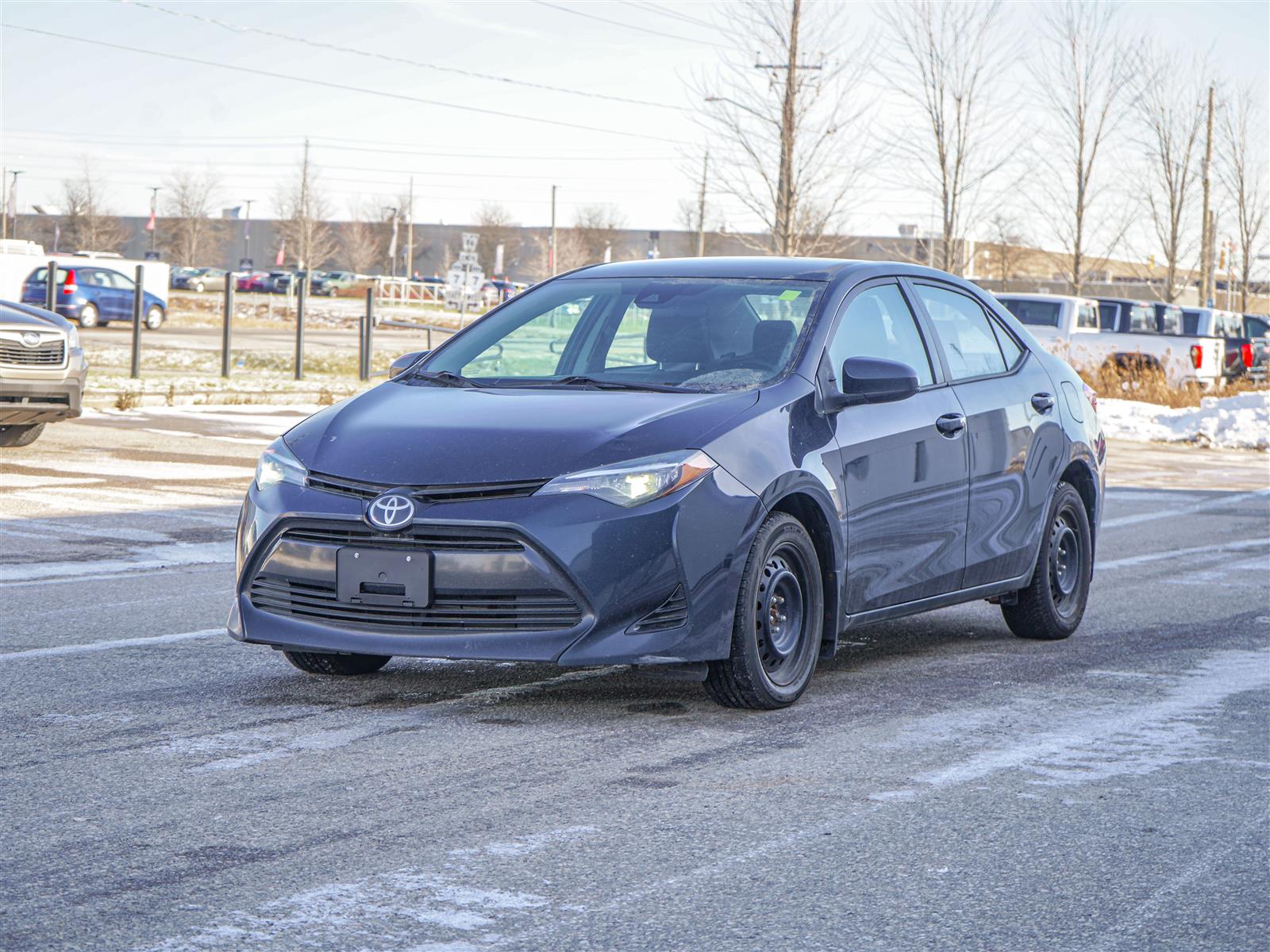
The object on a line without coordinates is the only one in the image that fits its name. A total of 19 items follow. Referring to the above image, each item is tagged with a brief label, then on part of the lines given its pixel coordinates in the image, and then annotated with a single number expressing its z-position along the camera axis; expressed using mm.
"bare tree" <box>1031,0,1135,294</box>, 40031
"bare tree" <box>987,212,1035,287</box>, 39875
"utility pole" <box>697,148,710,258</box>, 31498
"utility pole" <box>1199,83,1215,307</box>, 46741
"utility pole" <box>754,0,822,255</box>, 30047
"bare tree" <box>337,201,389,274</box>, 120875
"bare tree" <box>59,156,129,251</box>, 106188
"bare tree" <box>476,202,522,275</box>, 117000
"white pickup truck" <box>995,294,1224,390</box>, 29516
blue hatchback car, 39906
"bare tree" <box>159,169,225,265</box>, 109875
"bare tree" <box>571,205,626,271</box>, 112125
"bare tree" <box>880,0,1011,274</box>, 35094
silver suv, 13180
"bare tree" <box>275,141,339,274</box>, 83256
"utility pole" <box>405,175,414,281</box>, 108631
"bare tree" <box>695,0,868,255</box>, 30156
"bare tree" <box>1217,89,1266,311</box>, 50000
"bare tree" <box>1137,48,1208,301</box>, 45750
